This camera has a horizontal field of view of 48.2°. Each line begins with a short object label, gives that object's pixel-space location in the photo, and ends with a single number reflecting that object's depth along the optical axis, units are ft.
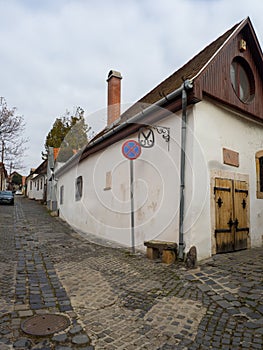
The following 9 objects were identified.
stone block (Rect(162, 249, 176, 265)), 19.84
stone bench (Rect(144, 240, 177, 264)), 19.94
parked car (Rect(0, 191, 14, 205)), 86.53
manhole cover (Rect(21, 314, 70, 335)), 10.77
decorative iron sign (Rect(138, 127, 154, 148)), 24.81
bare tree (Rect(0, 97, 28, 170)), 73.92
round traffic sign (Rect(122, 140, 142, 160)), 23.20
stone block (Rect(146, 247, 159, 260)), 21.34
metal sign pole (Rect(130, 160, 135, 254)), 23.57
